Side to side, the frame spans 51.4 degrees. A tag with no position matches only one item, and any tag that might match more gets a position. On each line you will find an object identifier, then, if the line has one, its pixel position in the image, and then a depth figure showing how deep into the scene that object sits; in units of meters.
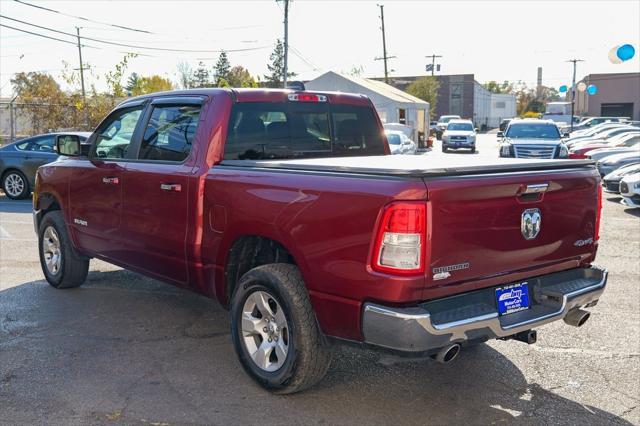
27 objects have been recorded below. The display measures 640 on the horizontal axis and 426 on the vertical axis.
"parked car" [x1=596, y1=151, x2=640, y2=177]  18.53
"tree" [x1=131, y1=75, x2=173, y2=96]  63.68
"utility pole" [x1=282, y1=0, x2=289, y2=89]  35.38
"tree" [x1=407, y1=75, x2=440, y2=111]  76.69
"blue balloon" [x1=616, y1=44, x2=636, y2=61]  19.05
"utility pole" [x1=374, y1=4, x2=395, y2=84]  59.62
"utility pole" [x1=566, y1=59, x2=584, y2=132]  83.24
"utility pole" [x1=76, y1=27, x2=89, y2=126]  24.56
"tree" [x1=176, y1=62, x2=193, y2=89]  80.70
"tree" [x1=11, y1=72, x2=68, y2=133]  24.12
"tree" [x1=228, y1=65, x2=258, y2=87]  84.98
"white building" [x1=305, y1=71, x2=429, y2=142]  41.06
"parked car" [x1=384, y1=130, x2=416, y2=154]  24.29
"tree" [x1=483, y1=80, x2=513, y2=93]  149.65
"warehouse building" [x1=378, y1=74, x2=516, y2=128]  105.00
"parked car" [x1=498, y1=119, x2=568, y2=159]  20.03
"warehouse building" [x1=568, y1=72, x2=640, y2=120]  73.50
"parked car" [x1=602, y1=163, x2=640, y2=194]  15.46
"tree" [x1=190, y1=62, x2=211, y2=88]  101.24
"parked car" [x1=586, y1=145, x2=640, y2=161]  21.64
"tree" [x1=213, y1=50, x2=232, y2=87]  100.50
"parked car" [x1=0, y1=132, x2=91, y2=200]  15.53
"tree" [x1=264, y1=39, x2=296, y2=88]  95.19
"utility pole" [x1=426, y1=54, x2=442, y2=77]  87.81
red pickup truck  3.55
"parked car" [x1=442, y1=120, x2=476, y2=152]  38.89
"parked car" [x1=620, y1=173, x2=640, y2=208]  13.02
